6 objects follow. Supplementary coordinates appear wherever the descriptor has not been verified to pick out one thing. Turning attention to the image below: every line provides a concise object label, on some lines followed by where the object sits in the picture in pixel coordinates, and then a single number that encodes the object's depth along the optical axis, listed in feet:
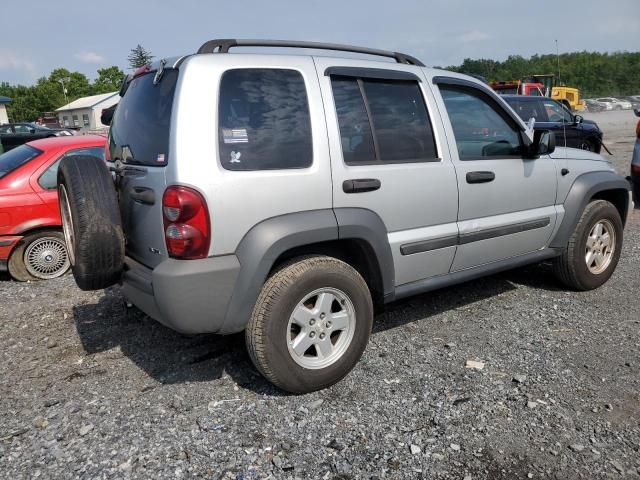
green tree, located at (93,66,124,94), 348.79
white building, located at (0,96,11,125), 174.34
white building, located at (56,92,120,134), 226.38
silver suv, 9.17
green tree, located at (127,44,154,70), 316.31
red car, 17.75
